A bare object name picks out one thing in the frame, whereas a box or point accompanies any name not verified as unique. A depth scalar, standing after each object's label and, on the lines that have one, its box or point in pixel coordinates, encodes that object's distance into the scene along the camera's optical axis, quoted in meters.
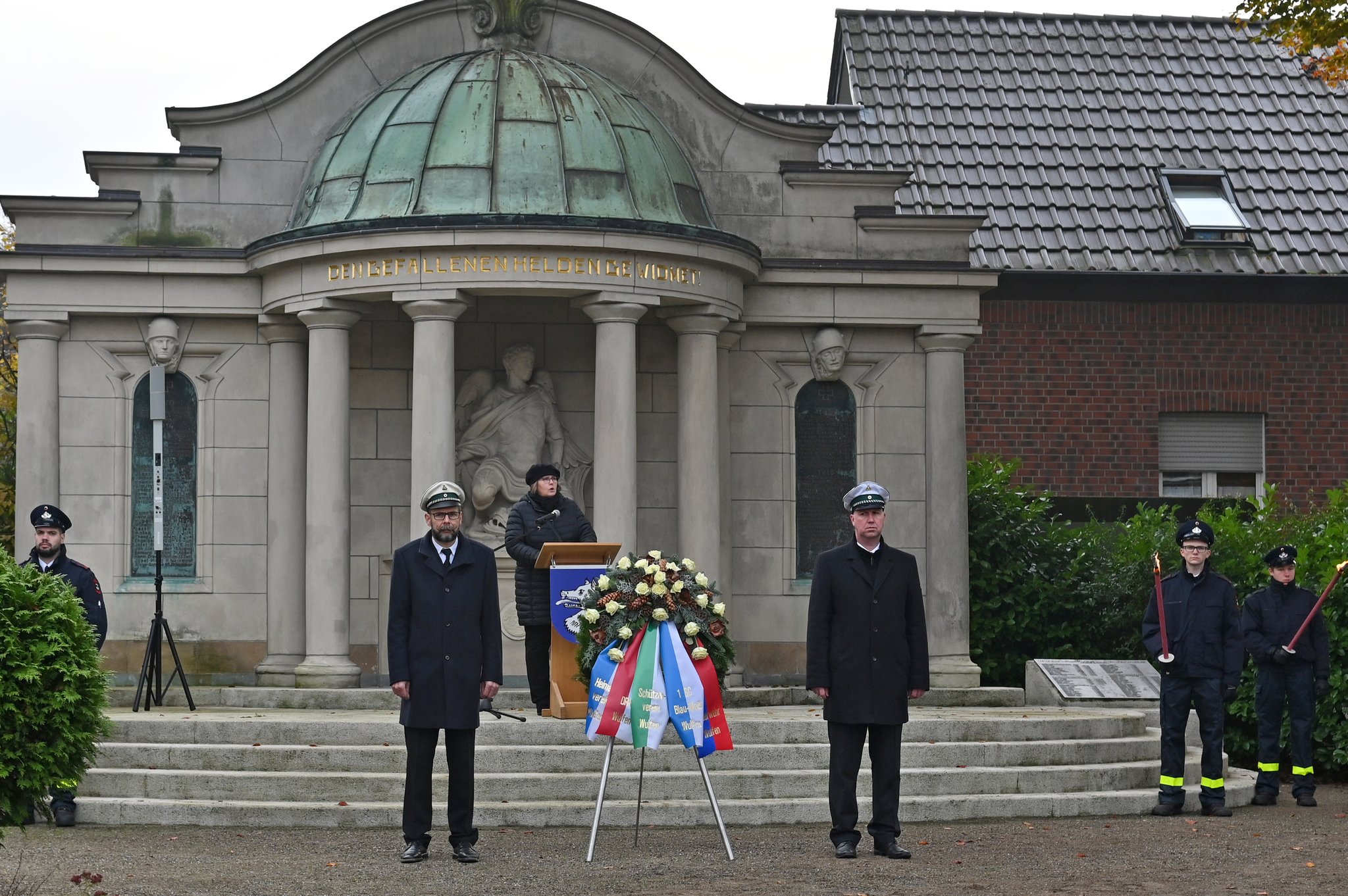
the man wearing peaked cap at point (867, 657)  10.10
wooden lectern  13.15
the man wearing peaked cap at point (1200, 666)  12.55
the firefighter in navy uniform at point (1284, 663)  13.55
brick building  22.30
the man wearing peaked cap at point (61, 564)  12.20
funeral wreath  10.76
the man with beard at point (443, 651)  10.07
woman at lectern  13.41
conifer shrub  8.29
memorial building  16.08
